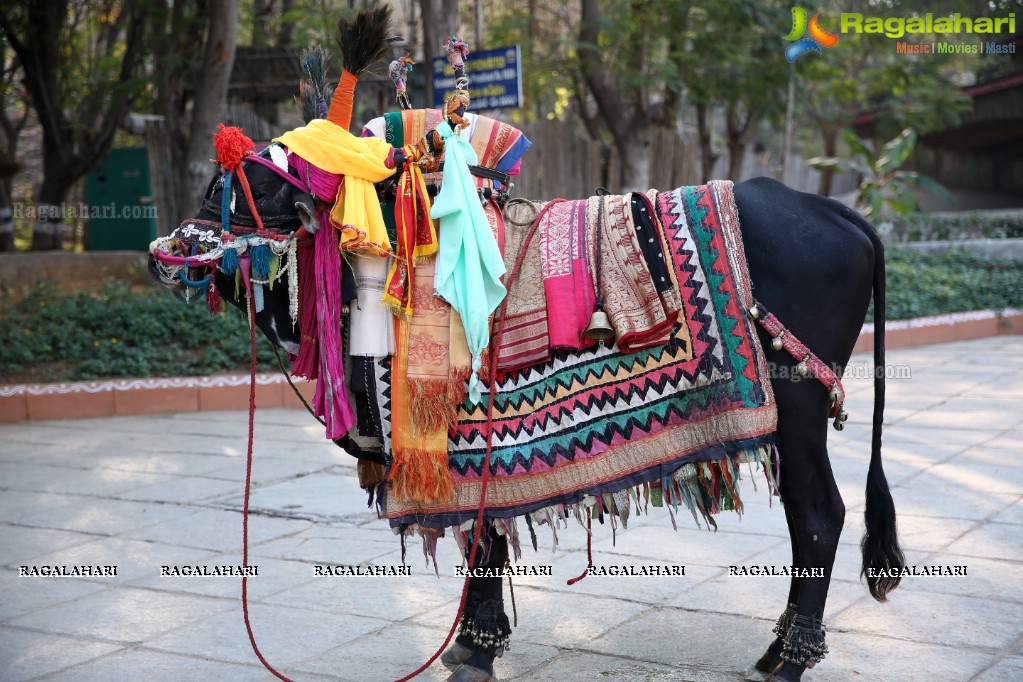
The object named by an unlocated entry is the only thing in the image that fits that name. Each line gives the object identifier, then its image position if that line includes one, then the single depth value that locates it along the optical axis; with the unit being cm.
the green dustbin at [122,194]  1499
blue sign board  959
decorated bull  305
